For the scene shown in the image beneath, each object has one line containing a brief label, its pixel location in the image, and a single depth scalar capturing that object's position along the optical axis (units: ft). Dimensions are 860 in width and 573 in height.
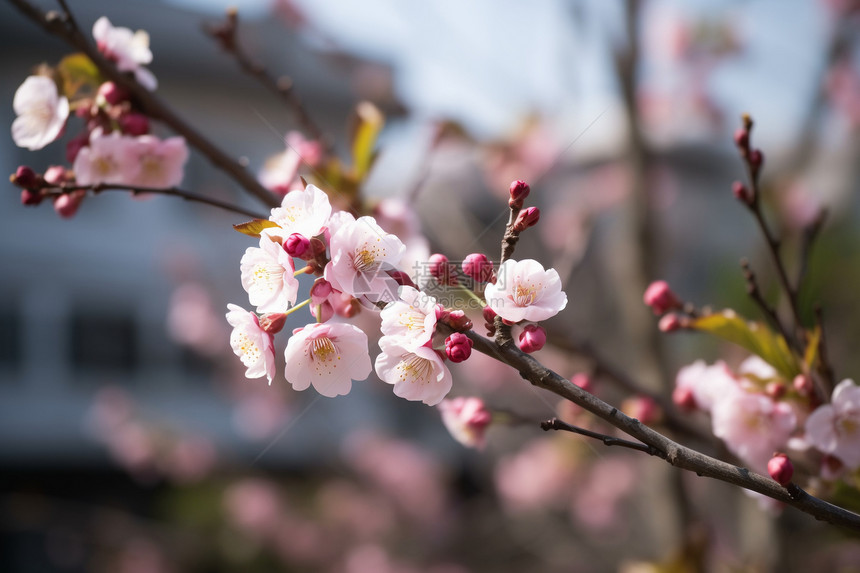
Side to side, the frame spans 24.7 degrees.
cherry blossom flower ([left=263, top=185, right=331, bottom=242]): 1.95
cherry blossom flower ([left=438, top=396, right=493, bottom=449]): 2.31
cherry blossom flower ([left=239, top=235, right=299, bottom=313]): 1.95
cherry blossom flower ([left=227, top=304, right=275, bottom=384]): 2.00
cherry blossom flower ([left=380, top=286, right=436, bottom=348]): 1.92
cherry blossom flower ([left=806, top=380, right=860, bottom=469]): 2.12
